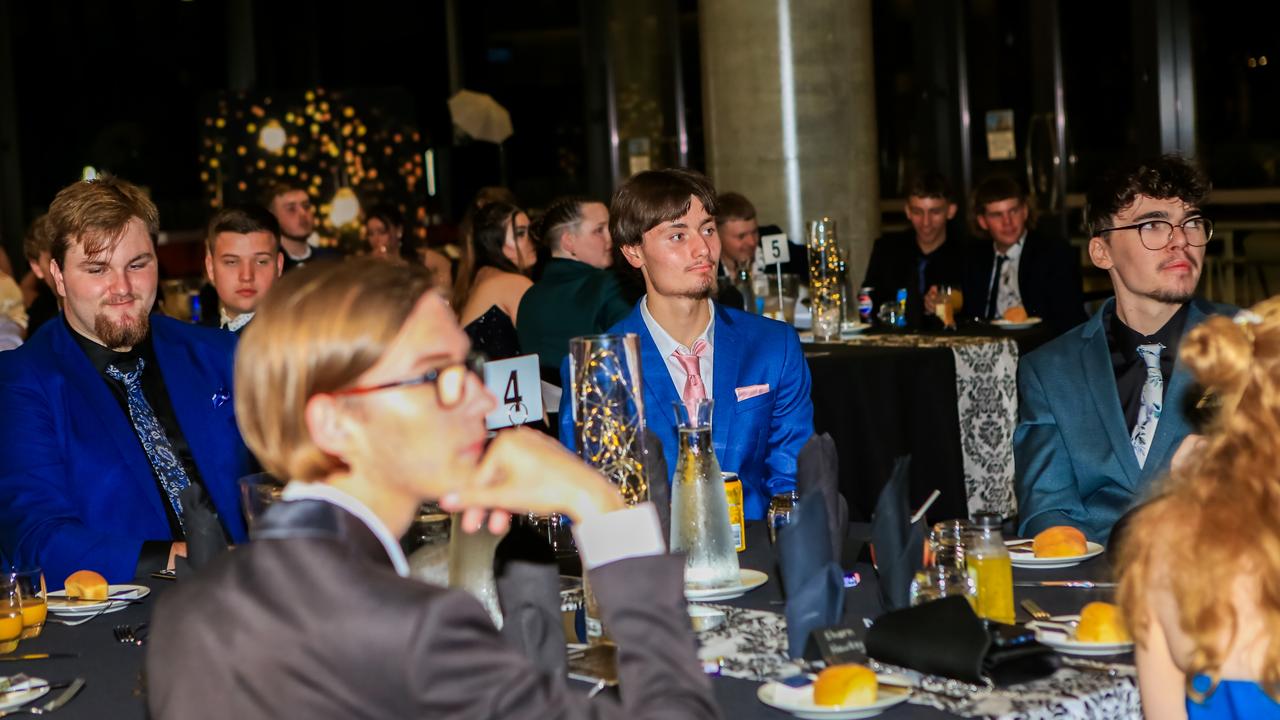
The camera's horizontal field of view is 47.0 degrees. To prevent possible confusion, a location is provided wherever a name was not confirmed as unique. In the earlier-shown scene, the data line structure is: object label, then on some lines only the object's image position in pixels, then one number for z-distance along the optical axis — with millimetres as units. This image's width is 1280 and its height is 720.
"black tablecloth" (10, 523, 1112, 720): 1852
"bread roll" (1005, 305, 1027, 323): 6504
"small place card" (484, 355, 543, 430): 3225
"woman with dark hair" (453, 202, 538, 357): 6484
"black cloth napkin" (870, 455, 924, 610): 2111
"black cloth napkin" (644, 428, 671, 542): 2266
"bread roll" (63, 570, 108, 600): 2543
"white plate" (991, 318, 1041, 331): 6410
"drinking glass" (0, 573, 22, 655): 2320
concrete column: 8609
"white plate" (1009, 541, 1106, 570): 2408
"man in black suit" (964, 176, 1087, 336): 6973
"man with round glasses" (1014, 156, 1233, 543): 3059
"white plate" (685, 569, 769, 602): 2318
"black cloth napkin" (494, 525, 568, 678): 1836
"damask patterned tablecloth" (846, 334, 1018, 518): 5887
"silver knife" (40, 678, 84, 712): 1972
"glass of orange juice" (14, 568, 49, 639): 2379
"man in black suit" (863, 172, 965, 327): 7512
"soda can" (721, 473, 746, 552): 2559
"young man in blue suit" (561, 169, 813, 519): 3457
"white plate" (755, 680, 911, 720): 1721
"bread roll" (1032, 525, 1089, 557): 2430
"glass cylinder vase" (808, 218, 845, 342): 6336
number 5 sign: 6598
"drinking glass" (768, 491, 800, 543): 2475
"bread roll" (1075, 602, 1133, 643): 1930
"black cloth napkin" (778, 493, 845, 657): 1975
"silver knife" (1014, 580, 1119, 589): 2273
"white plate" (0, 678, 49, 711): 1976
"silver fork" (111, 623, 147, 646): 2303
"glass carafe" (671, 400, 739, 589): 2359
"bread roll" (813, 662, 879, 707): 1729
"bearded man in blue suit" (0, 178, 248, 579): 2959
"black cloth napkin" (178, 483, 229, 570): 2238
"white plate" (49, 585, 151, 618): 2484
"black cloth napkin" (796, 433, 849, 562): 2221
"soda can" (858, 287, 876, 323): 6895
